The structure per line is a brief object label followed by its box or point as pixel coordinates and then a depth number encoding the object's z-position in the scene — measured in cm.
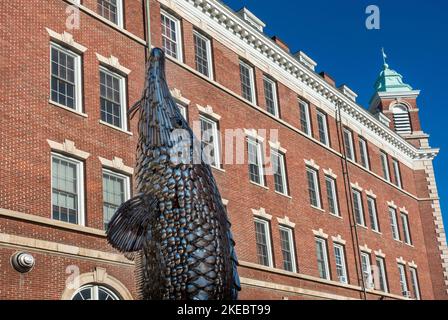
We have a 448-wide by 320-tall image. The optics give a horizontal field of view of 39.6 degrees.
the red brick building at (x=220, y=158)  1650
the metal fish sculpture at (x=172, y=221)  360
